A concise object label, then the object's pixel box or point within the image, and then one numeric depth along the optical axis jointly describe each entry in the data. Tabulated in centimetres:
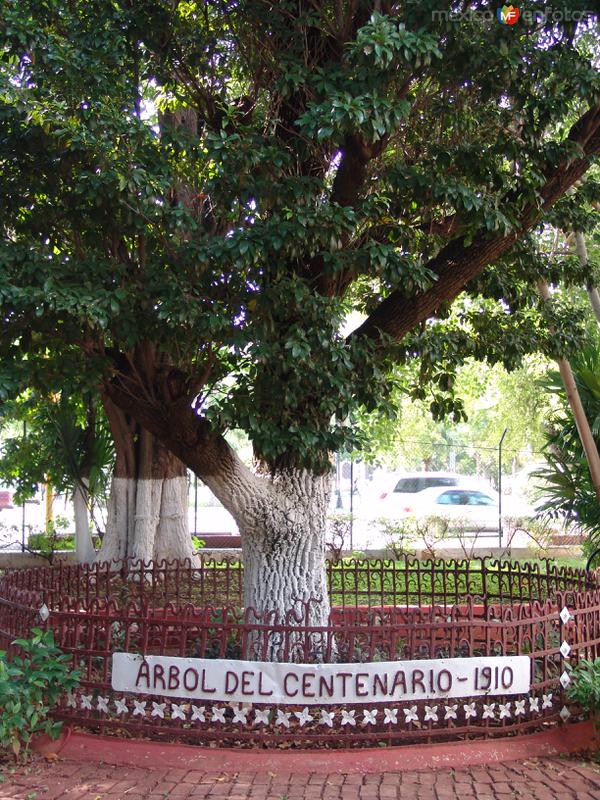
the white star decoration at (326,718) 504
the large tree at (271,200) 527
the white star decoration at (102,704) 520
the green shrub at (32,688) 489
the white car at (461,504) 2148
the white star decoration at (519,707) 530
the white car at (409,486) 2283
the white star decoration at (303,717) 505
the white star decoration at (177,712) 510
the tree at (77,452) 1197
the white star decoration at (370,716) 507
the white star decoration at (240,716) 507
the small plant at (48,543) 1406
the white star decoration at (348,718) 507
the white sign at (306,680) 512
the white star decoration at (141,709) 520
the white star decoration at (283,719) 507
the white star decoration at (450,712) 513
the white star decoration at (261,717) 503
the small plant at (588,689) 527
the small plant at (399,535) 1445
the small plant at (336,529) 1283
